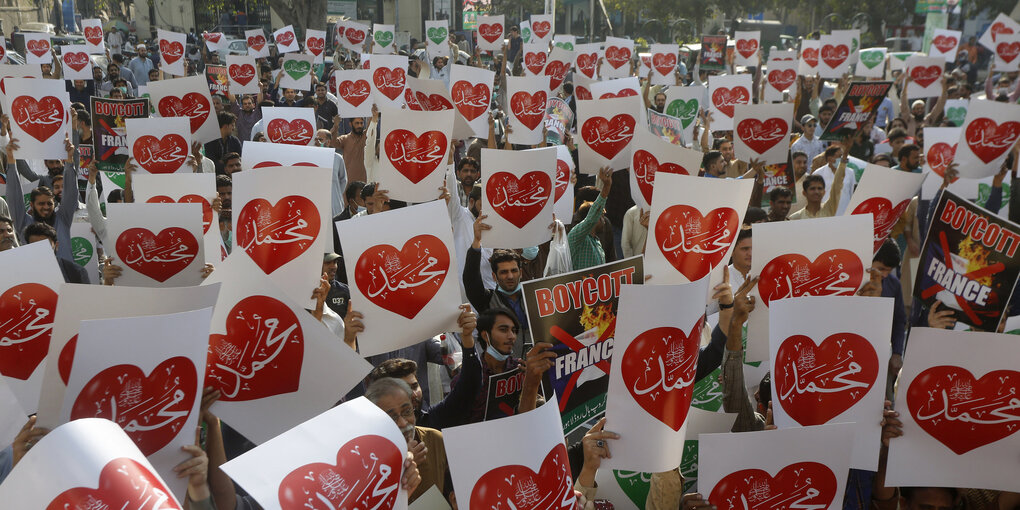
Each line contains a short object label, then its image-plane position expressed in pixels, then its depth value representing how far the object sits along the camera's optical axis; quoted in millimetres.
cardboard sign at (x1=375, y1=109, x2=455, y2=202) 7000
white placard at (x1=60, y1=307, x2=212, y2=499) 3012
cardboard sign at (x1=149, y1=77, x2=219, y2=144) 9188
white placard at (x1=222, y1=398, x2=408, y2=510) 2562
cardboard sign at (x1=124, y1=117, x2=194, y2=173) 7375
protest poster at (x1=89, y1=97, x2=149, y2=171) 8094
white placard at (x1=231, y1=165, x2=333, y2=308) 5012
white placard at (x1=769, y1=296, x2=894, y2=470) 3812
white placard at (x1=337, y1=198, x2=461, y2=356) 4543
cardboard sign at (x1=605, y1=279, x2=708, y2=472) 3734
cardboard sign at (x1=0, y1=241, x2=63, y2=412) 4016
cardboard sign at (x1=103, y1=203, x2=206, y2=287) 5125
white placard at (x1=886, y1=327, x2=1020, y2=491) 3668
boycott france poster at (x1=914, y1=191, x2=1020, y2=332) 4891
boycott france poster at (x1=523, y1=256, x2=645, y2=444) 4160
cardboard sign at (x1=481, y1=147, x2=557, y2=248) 6215
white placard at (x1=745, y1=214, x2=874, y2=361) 4754
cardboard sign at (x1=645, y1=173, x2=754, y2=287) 5246
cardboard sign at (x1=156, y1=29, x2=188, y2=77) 15086
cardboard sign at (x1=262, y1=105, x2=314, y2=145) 9266
